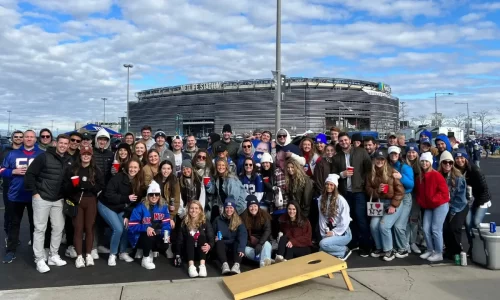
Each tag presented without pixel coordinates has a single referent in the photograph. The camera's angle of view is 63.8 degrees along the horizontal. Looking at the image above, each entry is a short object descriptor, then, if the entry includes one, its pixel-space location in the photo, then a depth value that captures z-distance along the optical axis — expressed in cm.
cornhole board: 445
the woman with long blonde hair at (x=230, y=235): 562
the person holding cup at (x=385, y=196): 609
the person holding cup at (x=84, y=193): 577
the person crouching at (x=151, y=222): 582
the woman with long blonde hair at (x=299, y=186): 630
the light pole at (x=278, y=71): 1161
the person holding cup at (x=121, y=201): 600
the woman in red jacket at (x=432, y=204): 590
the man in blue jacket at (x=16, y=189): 597
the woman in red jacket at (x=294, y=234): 585
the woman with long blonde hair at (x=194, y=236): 557
